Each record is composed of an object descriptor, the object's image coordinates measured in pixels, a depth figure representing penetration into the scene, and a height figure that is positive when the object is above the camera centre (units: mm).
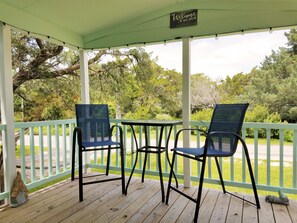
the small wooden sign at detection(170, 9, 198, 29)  2965 +1135
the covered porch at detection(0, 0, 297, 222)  2314 +131
